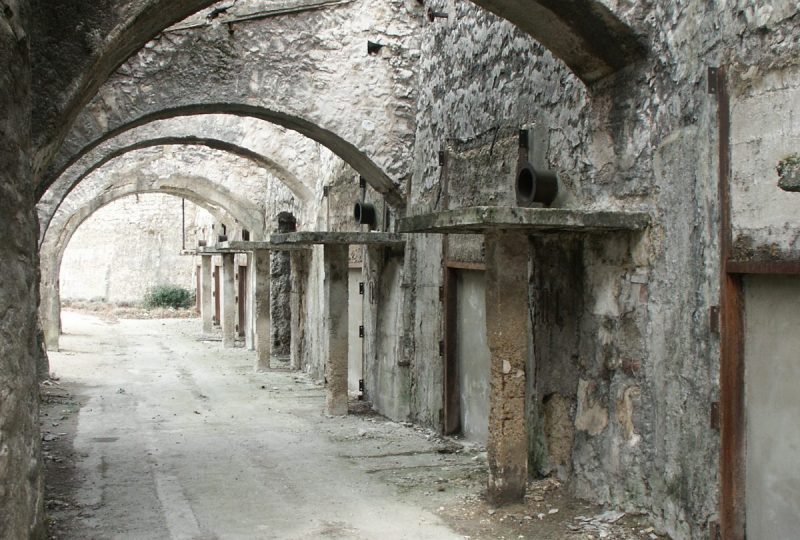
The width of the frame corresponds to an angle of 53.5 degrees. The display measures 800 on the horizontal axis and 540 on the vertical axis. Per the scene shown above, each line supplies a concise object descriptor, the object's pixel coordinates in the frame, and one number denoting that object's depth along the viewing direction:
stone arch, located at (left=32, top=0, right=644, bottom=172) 4.32
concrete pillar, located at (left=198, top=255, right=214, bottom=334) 20.73
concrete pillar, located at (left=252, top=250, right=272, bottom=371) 13.69
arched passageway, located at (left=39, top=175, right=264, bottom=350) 15.52
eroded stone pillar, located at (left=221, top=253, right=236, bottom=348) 17.42
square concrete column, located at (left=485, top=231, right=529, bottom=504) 5.43
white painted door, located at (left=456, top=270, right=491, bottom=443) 7.36
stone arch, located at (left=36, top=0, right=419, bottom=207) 7.93
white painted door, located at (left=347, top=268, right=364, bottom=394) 11.20
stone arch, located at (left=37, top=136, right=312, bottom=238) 10.70
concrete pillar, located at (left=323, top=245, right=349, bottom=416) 9.25
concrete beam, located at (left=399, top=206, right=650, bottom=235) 4.70
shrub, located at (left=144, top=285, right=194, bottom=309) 31.56
